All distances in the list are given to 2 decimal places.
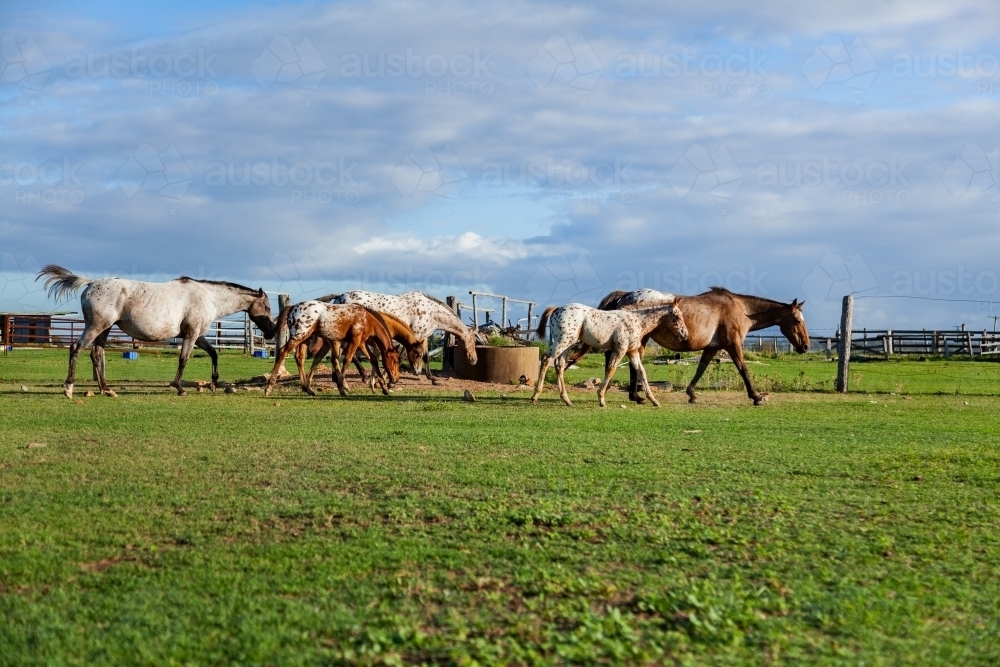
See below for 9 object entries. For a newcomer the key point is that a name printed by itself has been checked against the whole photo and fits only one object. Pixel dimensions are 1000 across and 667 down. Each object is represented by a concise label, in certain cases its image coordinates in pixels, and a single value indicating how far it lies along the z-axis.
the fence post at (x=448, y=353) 25.56
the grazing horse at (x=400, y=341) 20.91
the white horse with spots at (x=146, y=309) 17.80
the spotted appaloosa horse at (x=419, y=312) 22.73
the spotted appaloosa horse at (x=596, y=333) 17.42
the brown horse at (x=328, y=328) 18.95
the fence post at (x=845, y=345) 22.03
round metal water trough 22.95
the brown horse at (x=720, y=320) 19.12
